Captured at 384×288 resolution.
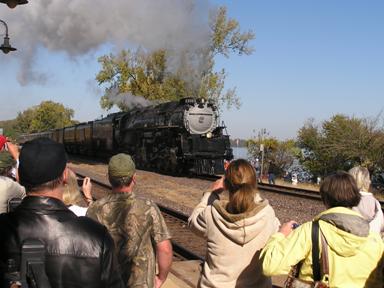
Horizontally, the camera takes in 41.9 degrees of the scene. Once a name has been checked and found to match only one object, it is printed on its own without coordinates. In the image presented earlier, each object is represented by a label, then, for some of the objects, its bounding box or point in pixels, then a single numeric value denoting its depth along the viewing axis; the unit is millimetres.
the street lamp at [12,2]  6793
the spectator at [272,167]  36031
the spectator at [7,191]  4285
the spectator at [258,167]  29953
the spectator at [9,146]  4723
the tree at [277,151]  41375
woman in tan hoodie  3287
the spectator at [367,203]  4090
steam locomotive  22328
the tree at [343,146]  32125
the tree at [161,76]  36562
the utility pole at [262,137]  39869
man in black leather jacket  2088
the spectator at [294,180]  28419
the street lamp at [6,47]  12198
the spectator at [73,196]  3541
